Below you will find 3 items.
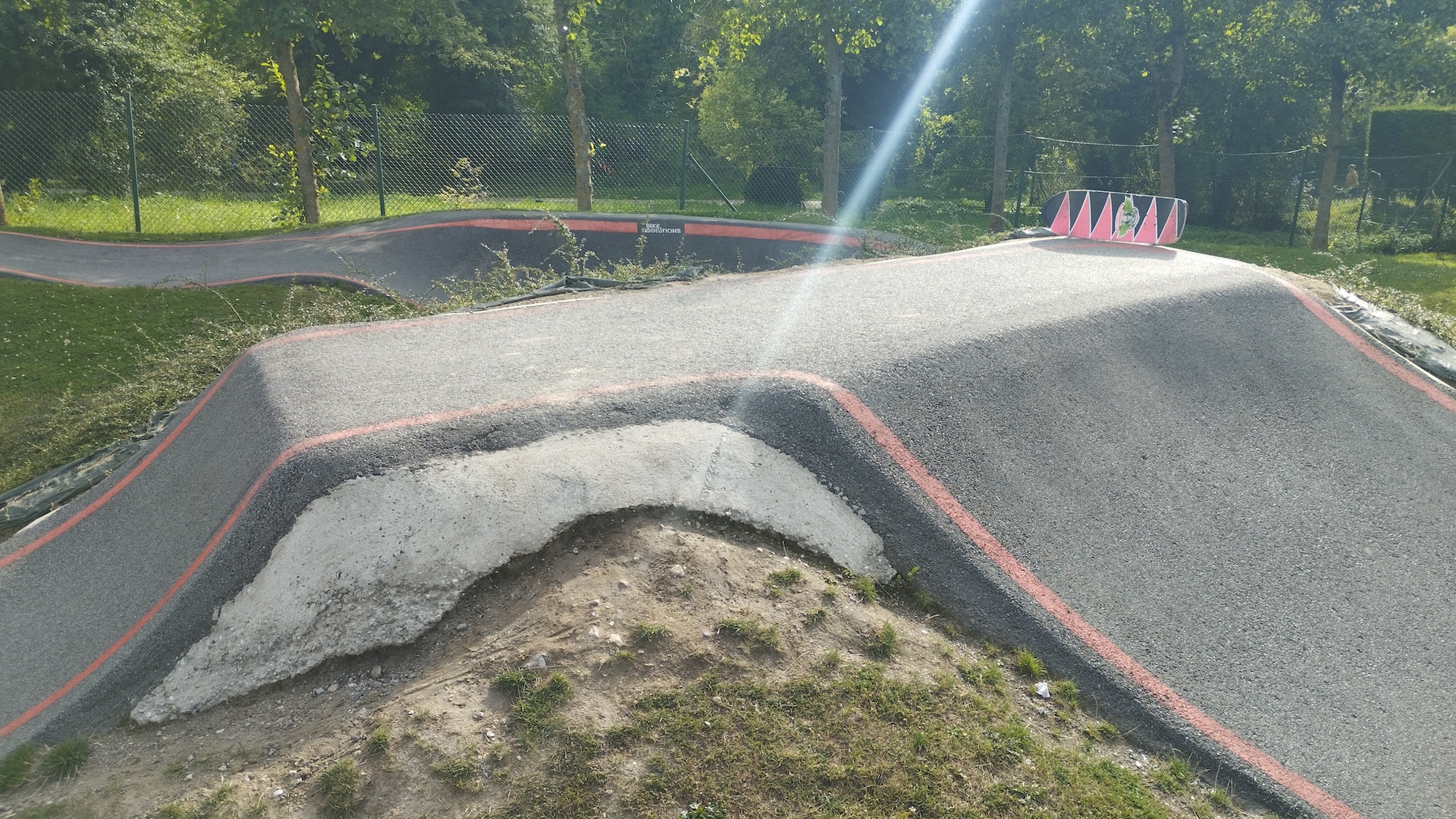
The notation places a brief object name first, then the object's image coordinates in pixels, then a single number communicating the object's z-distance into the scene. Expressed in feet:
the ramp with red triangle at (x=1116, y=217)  37.78
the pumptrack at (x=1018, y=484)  14.93
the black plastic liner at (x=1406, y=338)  26.78
